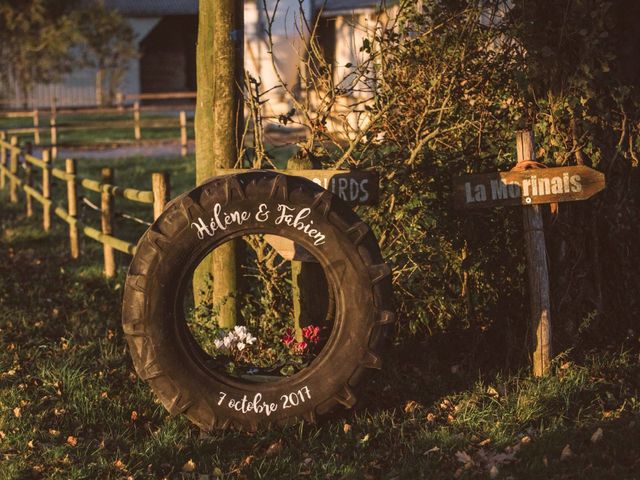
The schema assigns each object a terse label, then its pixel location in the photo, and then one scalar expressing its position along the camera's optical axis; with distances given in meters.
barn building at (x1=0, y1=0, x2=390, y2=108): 39.69
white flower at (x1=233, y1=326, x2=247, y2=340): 6.40
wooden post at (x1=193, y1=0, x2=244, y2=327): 6.90
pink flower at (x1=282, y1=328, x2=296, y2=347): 6.44
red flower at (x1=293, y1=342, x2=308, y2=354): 6.29
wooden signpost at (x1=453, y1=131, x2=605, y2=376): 6.33
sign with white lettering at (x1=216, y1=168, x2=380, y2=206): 6.32
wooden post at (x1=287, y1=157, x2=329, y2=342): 6.48
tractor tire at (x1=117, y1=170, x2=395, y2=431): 5.76
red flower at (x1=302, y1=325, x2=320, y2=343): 6.33
